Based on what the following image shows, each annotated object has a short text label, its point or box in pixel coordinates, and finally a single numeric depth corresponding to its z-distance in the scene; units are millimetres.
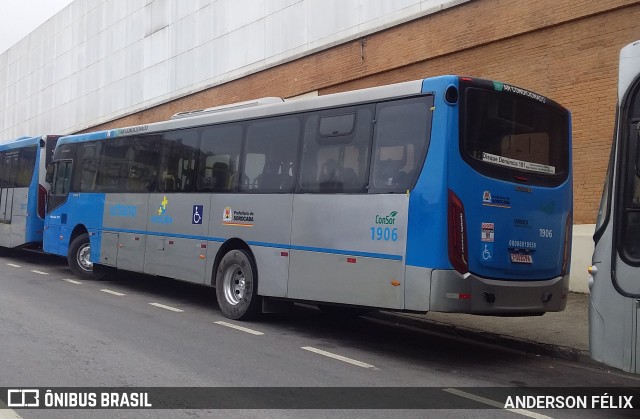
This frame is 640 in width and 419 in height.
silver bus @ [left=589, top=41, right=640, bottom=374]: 5258
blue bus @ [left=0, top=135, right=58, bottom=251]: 16766
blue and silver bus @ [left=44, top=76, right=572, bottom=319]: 7059
